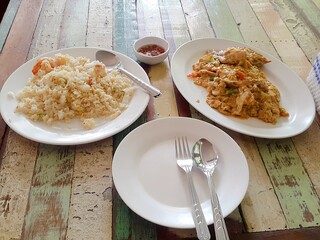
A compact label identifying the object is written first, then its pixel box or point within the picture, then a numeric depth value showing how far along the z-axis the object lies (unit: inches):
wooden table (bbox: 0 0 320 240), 35.7
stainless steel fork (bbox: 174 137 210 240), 32.6
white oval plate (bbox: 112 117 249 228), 35.4
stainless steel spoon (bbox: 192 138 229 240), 34.4
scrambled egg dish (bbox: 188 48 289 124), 48.0
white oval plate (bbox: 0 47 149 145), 42.2
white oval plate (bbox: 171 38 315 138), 46.1
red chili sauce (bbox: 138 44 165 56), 58.9
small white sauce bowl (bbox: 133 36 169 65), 56.7
